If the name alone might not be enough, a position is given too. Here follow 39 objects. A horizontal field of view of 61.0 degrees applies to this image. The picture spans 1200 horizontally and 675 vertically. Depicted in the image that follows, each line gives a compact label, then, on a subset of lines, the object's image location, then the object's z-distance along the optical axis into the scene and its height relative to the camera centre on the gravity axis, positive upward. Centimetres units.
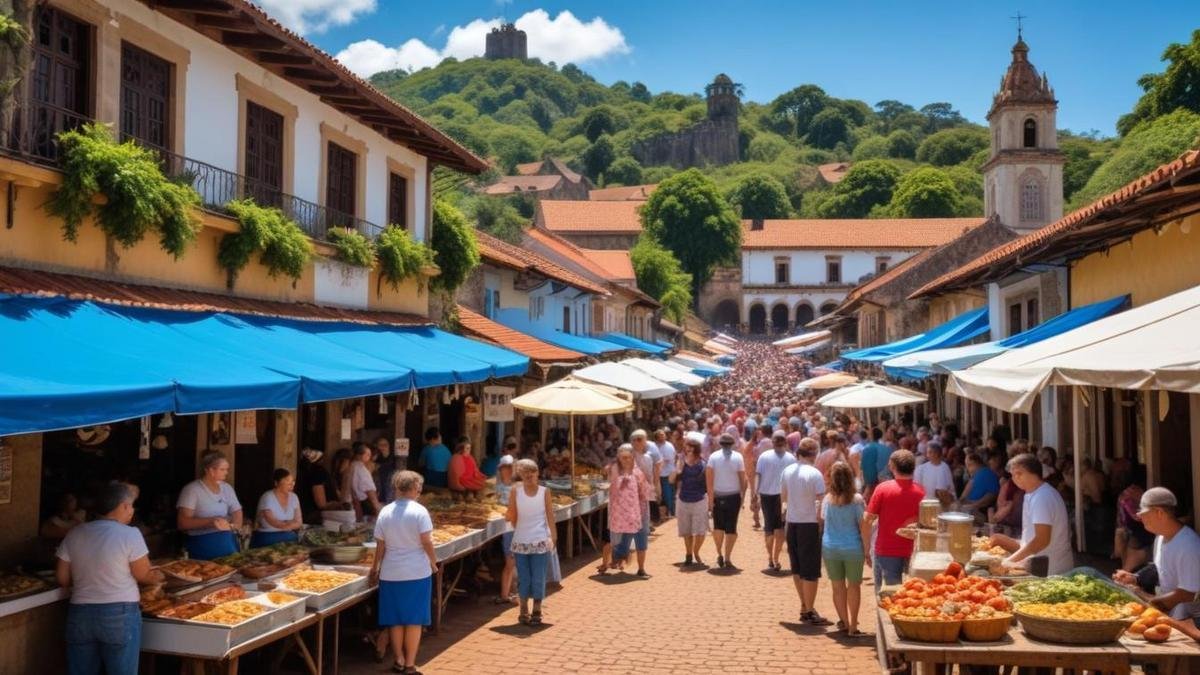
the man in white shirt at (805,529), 997 -138
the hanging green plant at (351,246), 1357 +195
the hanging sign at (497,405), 1644 -23
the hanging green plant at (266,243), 1090 +164
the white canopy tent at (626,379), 1714 +20
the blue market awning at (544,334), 2408 +141
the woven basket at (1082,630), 576 -137
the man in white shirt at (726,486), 1290 -121
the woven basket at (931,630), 594 -141
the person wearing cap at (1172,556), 640 -105
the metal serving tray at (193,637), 665 -162
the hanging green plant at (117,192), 816 +168
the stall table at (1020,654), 572 -151
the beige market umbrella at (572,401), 1373 -14
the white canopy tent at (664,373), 2016 +37
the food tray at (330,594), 772 -159
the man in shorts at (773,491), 1279 -126
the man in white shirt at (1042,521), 762 -98
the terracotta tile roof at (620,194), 11550 +2254
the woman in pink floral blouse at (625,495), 1236 -127
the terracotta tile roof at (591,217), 8562 +1481
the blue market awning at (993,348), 1206 +58
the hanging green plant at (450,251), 1756 +242
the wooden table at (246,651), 675 -177
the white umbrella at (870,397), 1614 -10
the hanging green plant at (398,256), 1494 +202
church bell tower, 5656 +1386
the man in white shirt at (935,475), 1142 -95
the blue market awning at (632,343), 3394 +163
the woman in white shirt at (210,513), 826 -100
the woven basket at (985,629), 597 -140
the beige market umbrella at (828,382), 2241 +19
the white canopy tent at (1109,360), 594 +21
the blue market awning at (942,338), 1962 +107
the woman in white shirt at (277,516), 934 -115
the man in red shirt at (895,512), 907 -108
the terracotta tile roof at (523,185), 11088 +2307
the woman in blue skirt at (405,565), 815 -140
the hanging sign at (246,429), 1108 -42
